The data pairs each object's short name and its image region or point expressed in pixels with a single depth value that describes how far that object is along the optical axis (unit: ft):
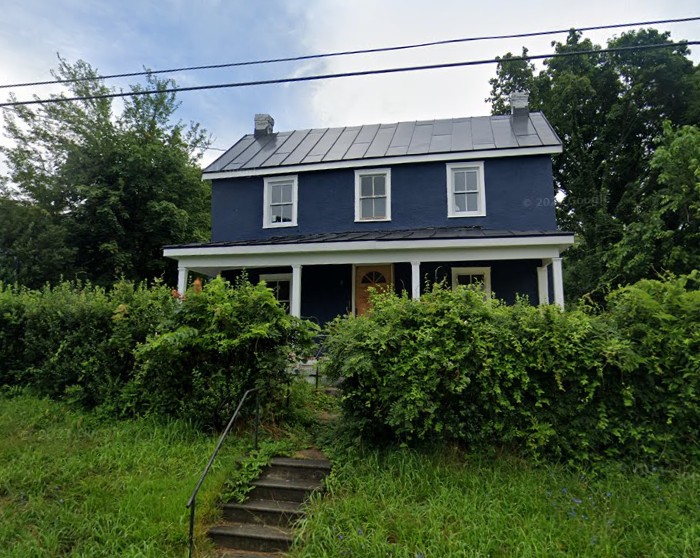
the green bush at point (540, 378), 13.88
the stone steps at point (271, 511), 12.14
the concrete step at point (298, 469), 14.73
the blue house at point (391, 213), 31.96
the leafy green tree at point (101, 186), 57.57
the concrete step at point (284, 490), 13.82
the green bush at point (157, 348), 17.72
